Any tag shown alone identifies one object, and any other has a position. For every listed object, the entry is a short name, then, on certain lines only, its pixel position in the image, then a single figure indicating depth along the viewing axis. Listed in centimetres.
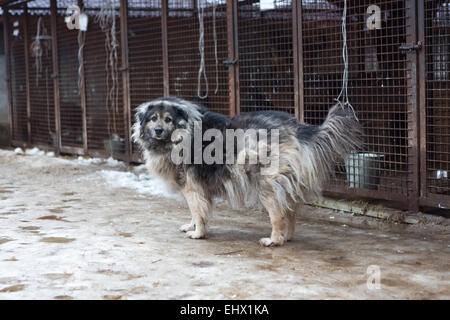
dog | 462
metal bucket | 601
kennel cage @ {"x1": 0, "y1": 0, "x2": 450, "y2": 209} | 558
